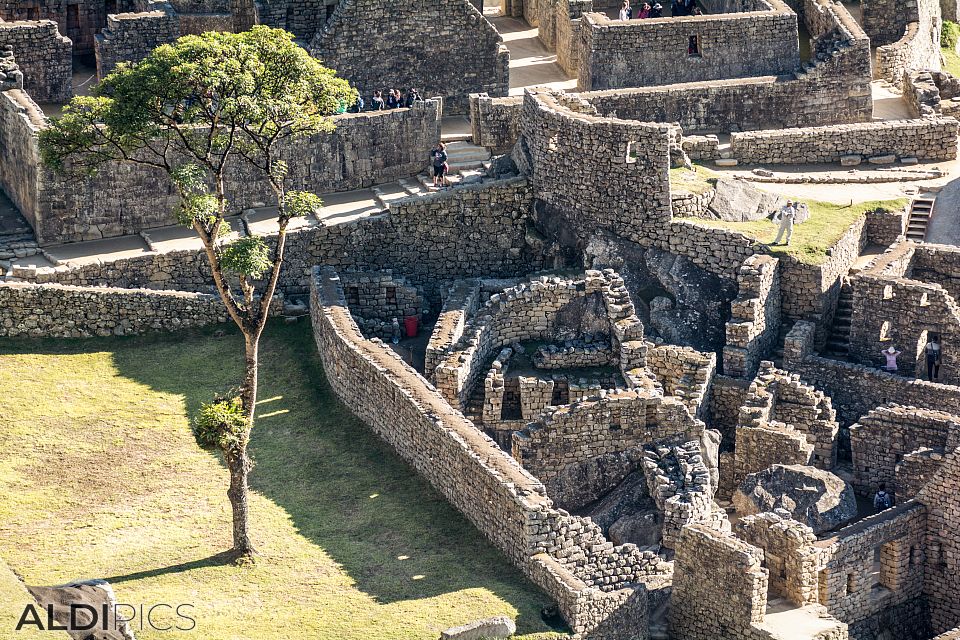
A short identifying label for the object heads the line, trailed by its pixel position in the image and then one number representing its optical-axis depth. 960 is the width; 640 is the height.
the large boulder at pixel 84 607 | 48.59
